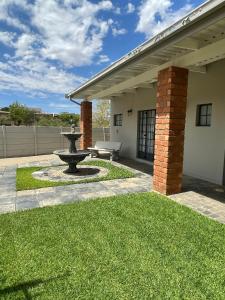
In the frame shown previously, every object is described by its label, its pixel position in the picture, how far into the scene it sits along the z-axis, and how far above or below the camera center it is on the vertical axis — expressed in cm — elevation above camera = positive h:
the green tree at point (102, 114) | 2319 +112
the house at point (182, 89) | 363 +99
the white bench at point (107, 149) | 1005 -109
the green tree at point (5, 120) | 3222 +56
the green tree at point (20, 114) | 3328 +146
